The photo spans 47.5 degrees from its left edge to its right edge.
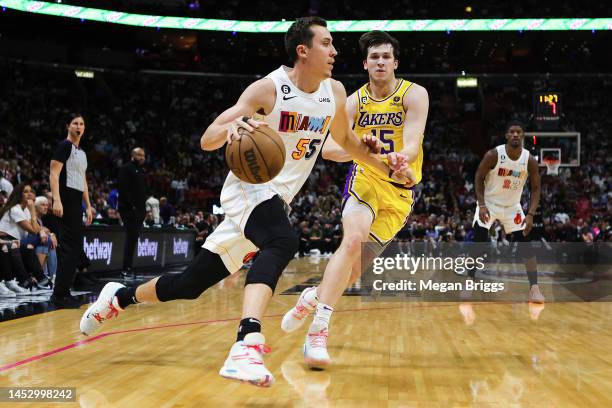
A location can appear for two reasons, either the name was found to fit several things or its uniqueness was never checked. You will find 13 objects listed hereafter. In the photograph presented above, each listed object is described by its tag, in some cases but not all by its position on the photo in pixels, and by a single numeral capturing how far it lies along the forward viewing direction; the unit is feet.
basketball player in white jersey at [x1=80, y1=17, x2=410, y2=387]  11.32
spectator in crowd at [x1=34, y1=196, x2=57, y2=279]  28.51
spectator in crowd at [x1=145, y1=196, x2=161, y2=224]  54.80
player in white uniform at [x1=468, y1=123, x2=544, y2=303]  26.73
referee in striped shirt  22.27
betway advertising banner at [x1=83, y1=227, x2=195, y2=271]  35.53
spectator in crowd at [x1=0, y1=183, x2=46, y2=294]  25.88
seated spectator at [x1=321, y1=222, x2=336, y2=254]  69.21
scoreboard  66.49
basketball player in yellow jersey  15.16
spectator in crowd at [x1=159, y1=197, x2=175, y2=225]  62.64
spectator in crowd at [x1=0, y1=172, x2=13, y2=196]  33.83
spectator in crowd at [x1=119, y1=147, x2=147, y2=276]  32.91
